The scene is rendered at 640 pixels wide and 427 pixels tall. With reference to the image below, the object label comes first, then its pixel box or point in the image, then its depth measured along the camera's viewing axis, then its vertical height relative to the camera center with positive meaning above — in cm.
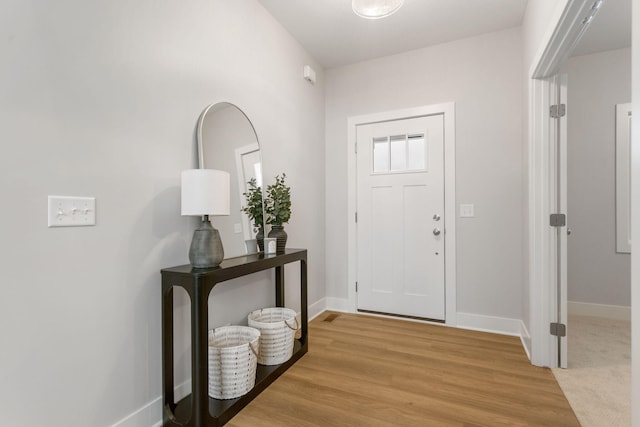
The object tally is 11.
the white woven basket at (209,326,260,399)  173 -87
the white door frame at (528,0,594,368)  214 -16
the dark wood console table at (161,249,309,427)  150 -68
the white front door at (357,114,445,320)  309 -8
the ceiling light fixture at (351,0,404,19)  206 +133
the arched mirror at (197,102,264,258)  195 +35
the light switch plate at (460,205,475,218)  296 -2
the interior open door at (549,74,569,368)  214 -2
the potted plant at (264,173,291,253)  240 +0
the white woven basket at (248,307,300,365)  211 -86
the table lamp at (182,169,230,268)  161 +3
